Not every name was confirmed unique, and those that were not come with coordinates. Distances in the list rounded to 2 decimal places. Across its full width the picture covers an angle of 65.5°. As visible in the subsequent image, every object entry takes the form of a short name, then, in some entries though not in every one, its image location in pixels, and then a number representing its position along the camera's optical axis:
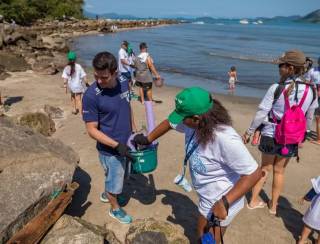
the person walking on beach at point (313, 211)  2.53
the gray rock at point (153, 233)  2.61
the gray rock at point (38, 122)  5.02
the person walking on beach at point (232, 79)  9.45
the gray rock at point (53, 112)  6.12
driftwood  2.32
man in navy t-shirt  2.47
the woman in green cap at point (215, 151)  1.72
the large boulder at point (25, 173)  2.40
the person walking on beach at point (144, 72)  6.63
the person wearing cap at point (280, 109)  2.60
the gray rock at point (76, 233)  2.43
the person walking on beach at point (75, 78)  5.96
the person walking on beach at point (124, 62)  7.33
